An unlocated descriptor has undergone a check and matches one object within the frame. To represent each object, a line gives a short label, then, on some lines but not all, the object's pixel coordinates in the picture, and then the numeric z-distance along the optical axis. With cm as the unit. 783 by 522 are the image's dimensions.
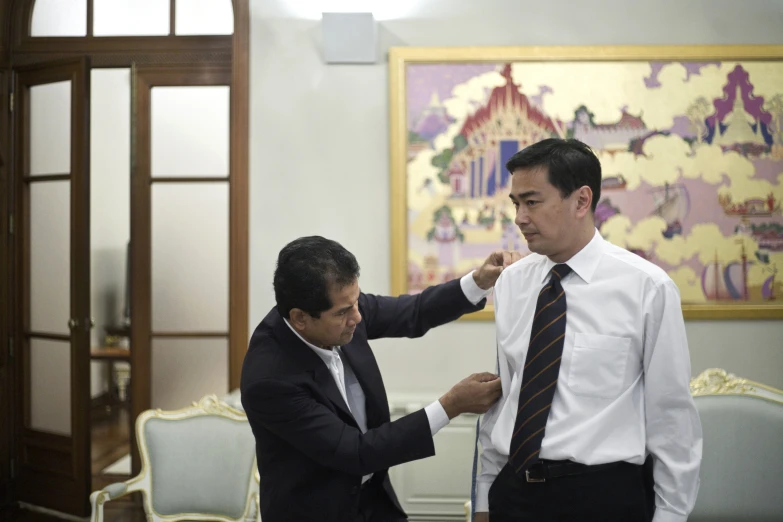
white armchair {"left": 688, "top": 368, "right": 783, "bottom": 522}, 237
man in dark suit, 159
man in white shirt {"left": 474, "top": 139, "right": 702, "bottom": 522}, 142
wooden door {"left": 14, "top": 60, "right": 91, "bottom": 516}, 349
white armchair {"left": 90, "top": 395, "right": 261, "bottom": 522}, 246
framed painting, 300
